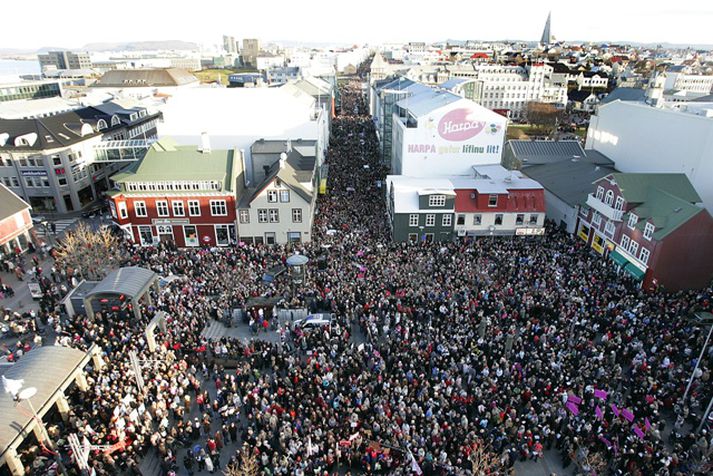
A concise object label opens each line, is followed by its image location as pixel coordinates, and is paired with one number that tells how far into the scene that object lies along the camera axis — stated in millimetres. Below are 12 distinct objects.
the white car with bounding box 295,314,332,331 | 26594
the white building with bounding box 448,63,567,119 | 108438
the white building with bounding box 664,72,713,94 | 126188
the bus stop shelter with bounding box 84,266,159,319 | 26281
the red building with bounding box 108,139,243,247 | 37938
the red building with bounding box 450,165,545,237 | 39281
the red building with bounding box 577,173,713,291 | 30594
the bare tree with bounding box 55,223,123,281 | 32219
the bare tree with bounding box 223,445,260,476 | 16266
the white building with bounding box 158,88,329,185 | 53625
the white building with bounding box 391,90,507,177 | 47250
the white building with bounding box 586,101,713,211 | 38156
